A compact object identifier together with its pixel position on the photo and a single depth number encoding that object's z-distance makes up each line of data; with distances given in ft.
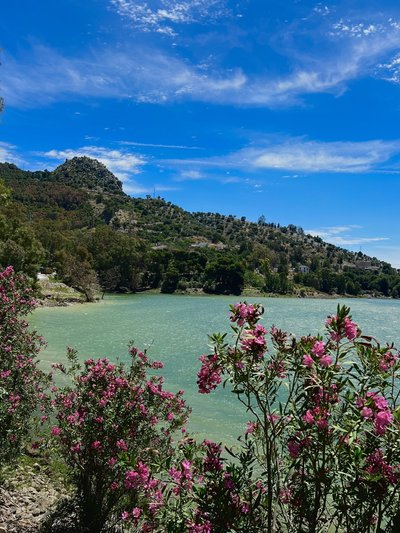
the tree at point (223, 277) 400.75
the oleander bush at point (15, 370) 25.14
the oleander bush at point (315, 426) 12.11
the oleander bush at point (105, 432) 21.36
